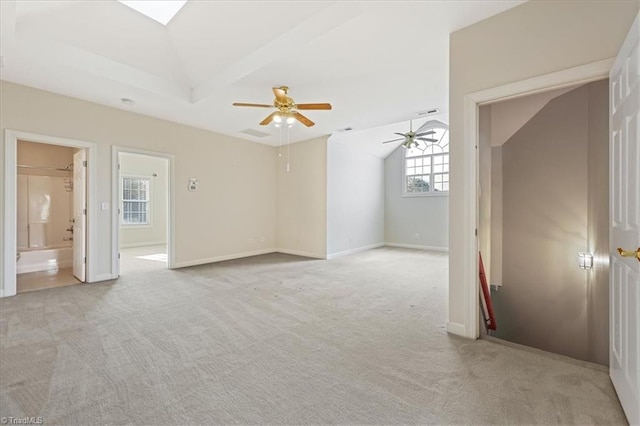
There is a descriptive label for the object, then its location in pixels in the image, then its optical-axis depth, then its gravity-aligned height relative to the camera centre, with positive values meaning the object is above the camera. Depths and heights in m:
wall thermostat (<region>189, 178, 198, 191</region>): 5.57 +0.57
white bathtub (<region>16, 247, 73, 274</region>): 5.04 -0.88
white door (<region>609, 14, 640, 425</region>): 1.42 -0.06
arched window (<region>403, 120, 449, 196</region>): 8.11 +1.39
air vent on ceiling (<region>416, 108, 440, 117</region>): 4.64 +1.70
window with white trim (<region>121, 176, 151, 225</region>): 8.23 +0.37
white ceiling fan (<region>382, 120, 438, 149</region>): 6.35 +1.71
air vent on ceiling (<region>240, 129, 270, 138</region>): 5.98 +1.73
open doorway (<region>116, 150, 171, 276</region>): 8.09 +0.25
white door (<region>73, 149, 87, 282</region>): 4.34 -0.03
